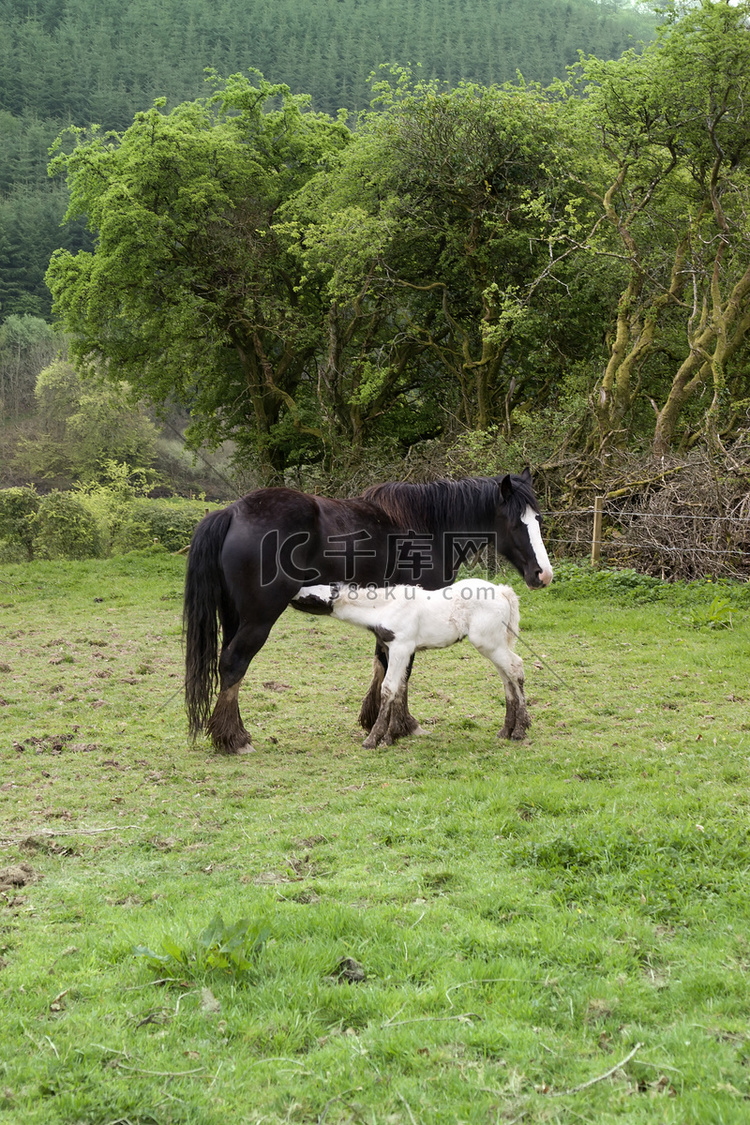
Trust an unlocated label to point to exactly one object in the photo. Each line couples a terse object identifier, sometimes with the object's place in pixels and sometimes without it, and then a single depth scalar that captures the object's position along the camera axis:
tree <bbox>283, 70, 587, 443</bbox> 15.83
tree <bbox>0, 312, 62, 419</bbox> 44.44
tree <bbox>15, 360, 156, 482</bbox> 38.91
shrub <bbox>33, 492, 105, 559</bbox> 19.64
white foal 6.16
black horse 6.19
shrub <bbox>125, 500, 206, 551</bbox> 20.67
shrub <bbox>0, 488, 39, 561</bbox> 19.25
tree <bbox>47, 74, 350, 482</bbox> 18.31
